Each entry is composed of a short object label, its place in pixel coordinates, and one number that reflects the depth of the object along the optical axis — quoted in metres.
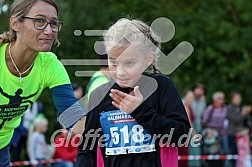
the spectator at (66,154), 10.83
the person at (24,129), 10.71
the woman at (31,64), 4.15
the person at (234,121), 12.18
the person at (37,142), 10.62
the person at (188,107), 11.45
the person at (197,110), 12.06
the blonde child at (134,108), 3.68
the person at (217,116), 12.10
